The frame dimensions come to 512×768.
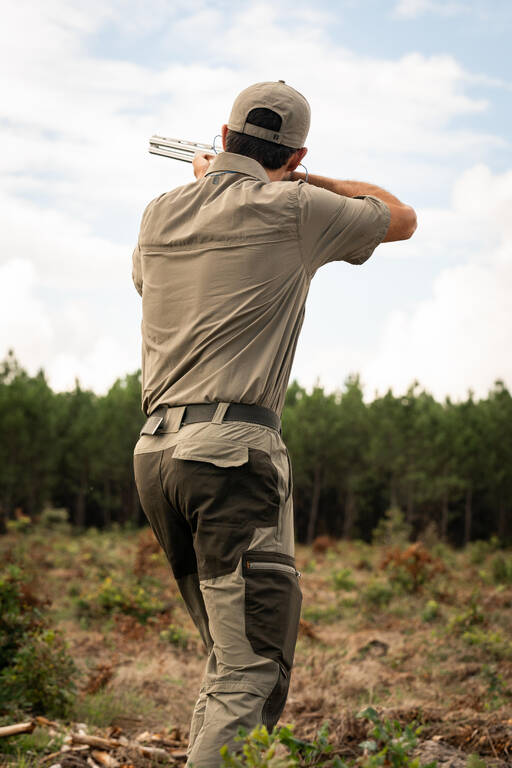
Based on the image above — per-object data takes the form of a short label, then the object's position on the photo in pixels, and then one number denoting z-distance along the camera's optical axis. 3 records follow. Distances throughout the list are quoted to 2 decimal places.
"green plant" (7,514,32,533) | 19.45
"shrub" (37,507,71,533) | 24.40
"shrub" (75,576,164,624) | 9.30
